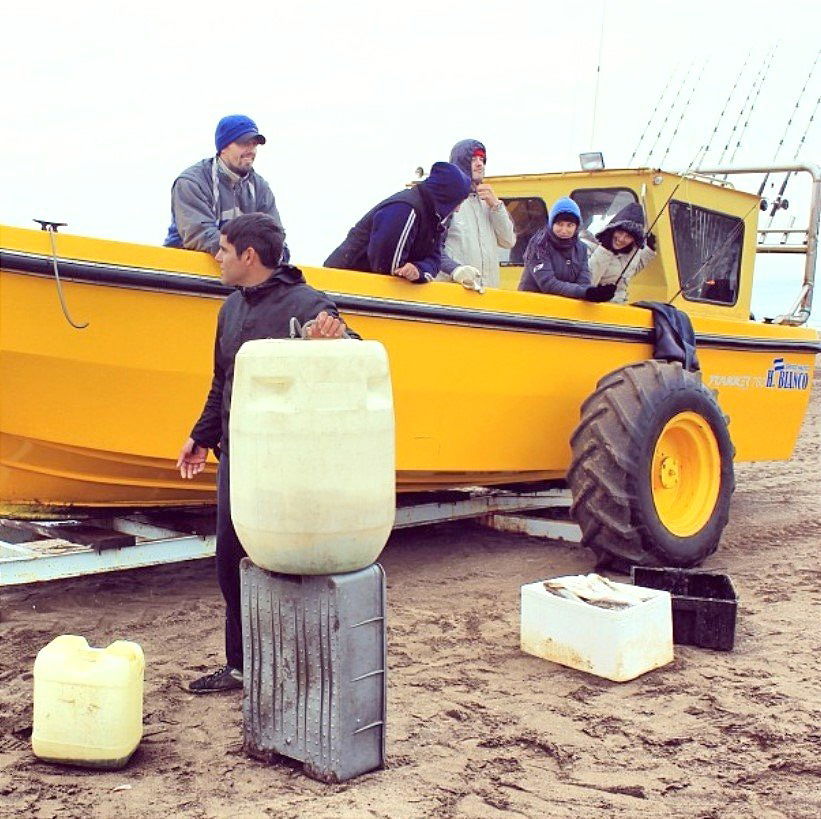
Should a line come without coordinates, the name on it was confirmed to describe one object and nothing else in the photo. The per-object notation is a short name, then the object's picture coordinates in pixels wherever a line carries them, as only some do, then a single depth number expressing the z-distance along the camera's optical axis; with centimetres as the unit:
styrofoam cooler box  378
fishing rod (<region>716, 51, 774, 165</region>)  715
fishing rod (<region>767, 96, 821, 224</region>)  691
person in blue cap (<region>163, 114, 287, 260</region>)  439
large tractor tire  501
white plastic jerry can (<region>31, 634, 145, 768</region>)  293
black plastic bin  410
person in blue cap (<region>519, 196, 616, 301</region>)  564
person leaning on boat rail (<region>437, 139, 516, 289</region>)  548
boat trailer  433
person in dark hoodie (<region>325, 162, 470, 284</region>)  471
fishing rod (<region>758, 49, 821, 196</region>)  687
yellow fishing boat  402
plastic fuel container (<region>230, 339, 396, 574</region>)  274
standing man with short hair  328
